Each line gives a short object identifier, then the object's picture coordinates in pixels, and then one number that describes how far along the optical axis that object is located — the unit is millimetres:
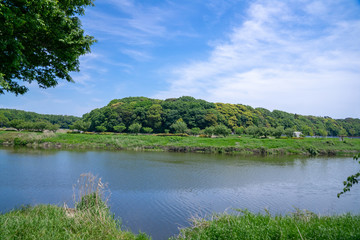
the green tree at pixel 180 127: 62250
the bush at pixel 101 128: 72462
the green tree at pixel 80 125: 69125
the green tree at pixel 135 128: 66688
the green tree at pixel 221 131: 55484
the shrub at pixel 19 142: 43200
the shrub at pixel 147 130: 73938
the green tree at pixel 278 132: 55031
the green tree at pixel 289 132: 55969
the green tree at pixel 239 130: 76125
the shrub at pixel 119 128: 72225
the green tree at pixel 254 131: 57803
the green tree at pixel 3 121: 83125
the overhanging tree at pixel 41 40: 7082
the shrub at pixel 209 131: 58062
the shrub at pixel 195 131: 65000
